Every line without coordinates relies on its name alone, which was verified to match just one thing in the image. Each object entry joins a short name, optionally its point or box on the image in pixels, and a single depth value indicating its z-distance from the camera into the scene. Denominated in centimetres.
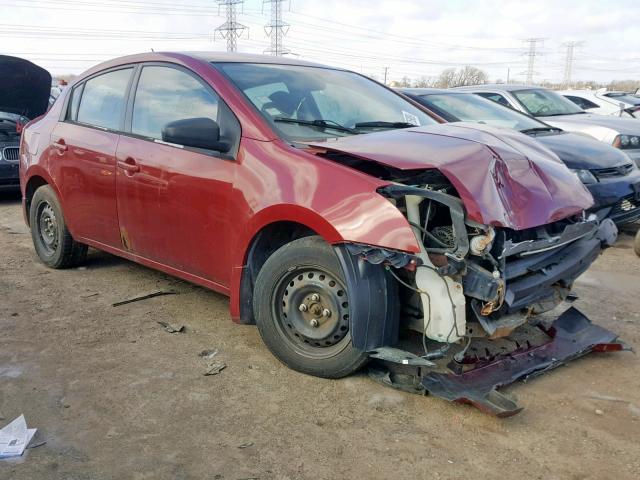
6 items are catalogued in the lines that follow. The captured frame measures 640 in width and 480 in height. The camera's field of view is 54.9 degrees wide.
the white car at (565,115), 780
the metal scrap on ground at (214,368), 350
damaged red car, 295
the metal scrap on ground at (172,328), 411
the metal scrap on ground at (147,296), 466
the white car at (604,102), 1233
